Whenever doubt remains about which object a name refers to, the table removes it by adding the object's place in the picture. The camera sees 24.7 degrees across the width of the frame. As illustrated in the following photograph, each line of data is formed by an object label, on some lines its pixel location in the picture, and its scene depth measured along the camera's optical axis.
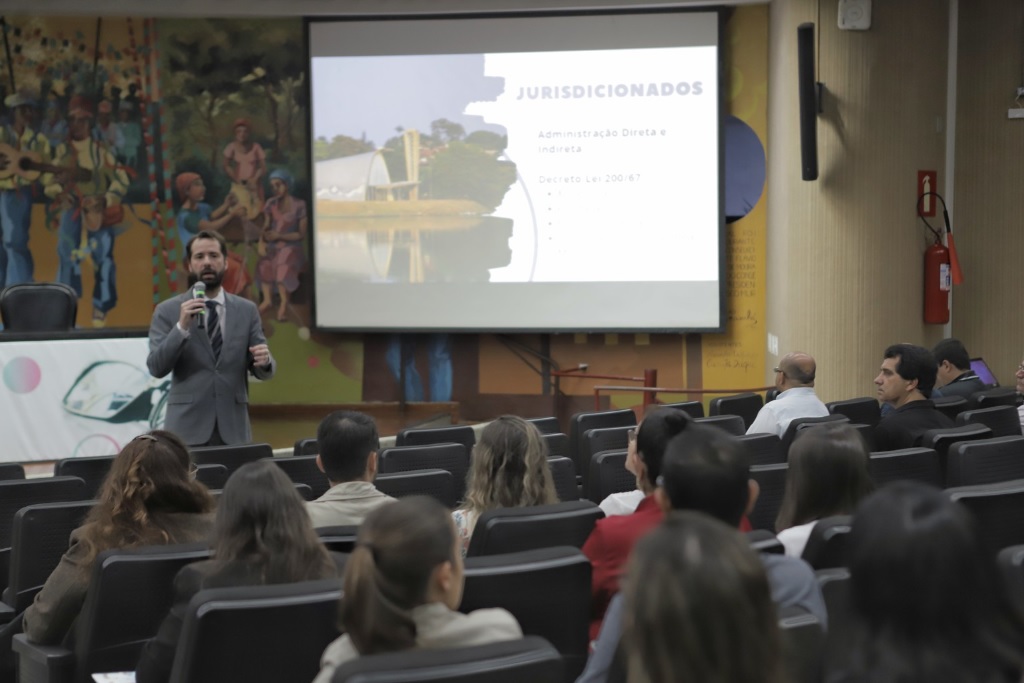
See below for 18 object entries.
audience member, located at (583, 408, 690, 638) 5.43
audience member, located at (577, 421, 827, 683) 4.55
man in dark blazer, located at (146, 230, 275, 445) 10.99
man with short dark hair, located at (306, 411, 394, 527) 6.72
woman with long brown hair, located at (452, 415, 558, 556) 6.87
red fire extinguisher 17.00
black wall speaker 15.92
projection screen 18.52
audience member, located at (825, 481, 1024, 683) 2.93
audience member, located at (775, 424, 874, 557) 5.63
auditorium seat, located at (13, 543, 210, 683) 5.38
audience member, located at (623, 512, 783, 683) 2.84
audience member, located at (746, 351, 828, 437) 11.20
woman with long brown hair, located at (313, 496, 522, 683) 3.67
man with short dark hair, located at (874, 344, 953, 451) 9.89
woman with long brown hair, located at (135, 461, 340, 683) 4.92
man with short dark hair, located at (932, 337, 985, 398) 13.39
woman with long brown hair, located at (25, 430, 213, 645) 5.93
